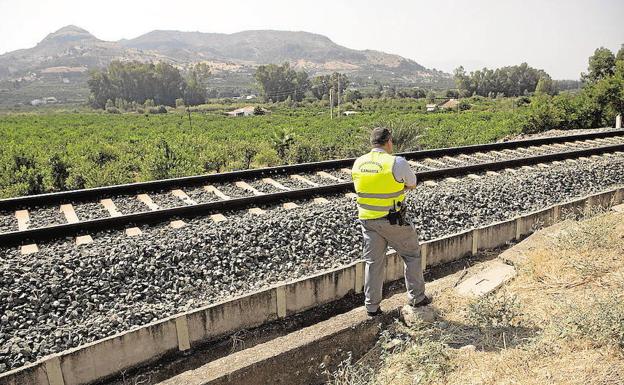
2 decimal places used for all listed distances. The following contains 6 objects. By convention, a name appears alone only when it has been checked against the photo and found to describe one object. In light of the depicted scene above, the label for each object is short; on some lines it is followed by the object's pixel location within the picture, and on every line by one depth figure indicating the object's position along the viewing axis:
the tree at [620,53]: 59.22
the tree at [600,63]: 42.15
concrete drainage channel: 3.68
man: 4.23
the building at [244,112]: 74.65
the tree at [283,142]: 15.05
